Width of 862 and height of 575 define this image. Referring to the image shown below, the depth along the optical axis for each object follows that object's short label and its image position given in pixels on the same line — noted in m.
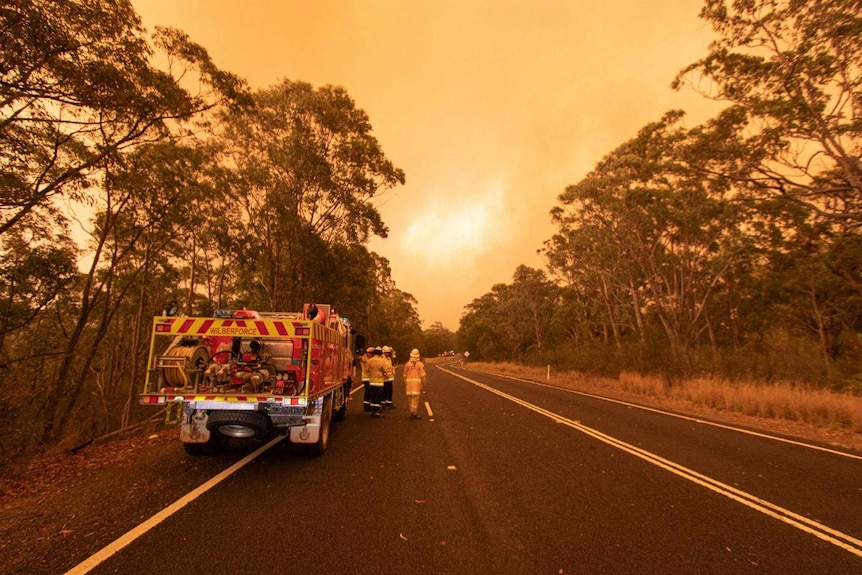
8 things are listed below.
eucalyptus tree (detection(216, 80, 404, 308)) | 21.05
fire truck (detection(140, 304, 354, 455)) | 5.97
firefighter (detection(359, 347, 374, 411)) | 11.76
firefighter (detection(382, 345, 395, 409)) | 12.01
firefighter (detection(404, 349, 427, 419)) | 10.90
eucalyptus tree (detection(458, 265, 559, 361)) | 54.44
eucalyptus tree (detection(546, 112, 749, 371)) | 20.36
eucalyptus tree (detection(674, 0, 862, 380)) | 12.79
